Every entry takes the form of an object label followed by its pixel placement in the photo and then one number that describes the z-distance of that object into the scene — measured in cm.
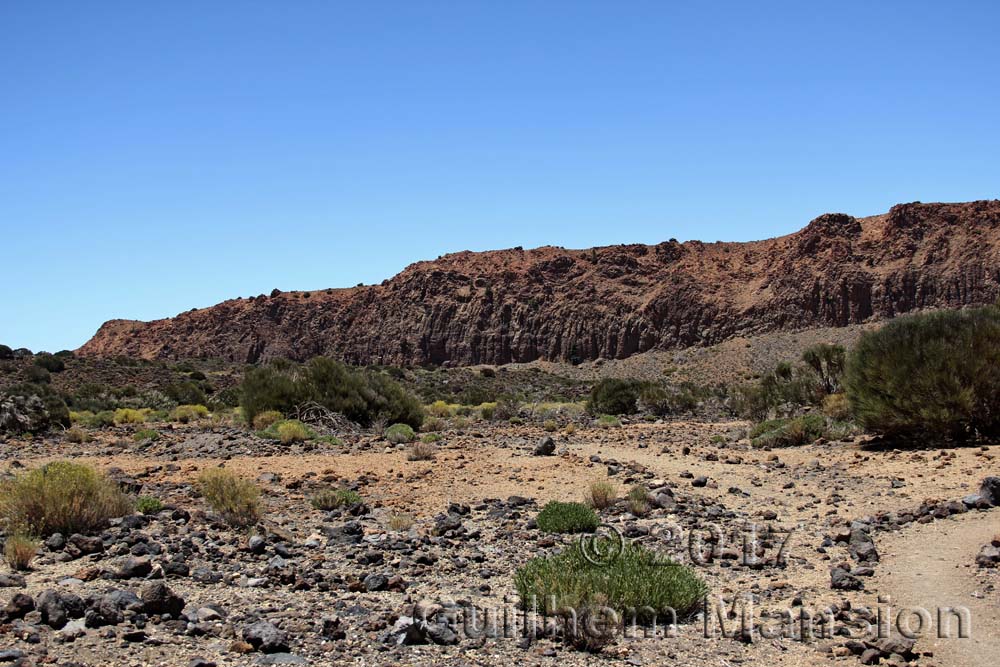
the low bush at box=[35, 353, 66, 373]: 4953
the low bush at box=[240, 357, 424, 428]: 2573
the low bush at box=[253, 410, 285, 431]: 2425
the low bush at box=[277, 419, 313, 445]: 2088
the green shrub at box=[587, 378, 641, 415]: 3572
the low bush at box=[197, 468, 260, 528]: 1112
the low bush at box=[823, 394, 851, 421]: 2256
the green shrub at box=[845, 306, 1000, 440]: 1622
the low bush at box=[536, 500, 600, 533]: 1098
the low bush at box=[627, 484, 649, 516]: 1214
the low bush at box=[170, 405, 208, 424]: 3089
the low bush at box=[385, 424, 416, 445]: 2183
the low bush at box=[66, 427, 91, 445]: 2336
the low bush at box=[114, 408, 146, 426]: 3025
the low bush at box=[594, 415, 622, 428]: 2869
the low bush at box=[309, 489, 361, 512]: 1282
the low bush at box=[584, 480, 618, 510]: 1280
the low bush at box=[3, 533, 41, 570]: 852
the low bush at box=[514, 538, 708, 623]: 730
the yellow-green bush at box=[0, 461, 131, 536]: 1006
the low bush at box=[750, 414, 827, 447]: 2041
